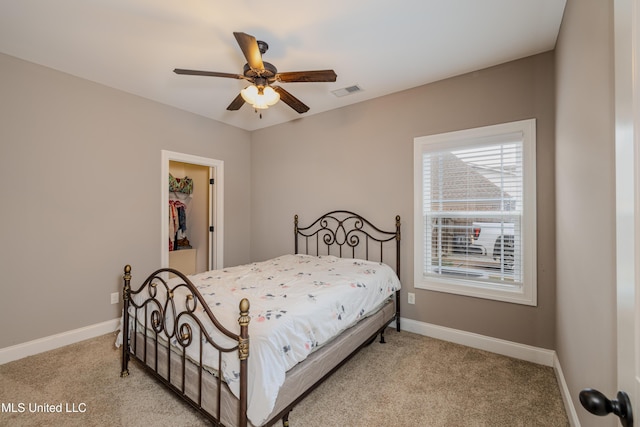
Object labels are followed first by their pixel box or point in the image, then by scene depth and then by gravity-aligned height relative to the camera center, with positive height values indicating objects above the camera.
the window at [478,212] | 2.52 +0.02
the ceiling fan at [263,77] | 2.06 +1.05
